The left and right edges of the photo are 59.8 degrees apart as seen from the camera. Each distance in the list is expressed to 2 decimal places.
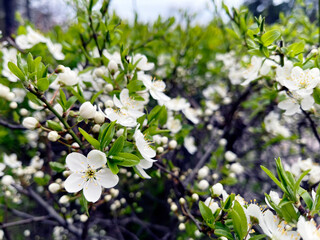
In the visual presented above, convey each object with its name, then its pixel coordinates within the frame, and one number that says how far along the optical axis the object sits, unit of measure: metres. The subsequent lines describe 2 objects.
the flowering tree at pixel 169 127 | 0.11
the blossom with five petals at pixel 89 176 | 0.11
